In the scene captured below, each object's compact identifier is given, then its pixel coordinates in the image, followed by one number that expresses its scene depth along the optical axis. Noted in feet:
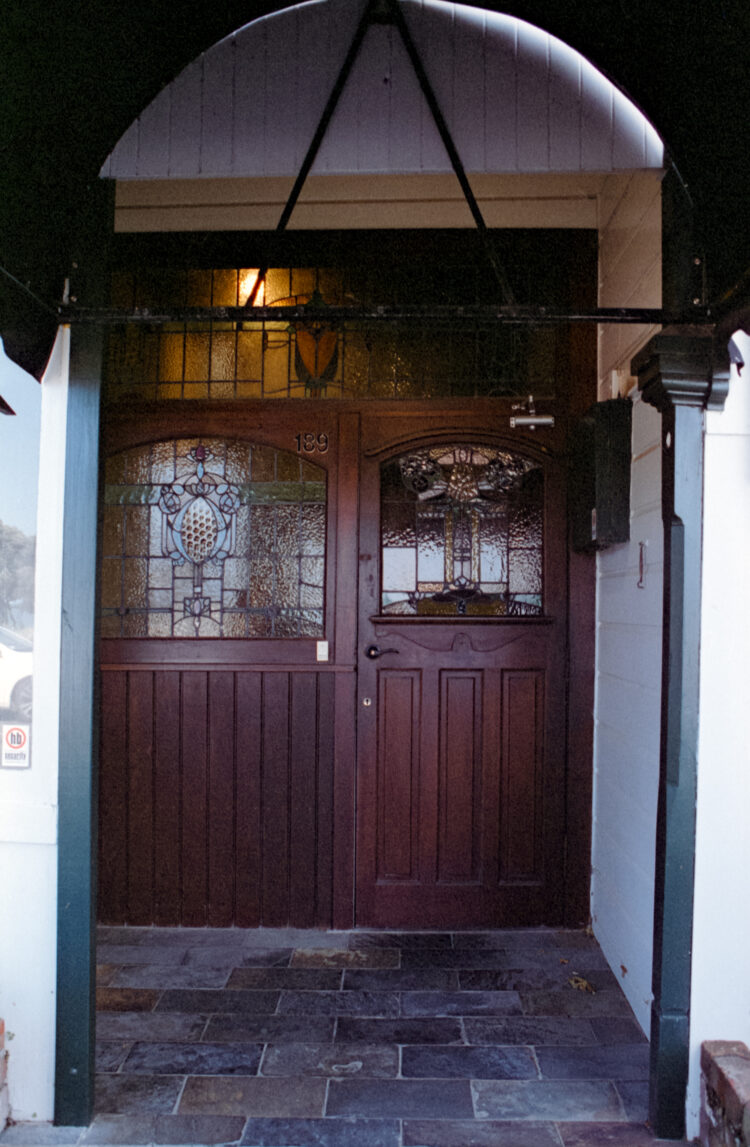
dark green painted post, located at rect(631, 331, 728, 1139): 7.44
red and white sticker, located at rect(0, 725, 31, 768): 7.72
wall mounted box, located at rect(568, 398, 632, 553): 10.34
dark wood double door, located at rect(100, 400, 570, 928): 11.91
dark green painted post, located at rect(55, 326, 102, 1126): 7.50
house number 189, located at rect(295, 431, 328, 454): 12.08
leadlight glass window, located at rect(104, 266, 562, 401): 12.17
